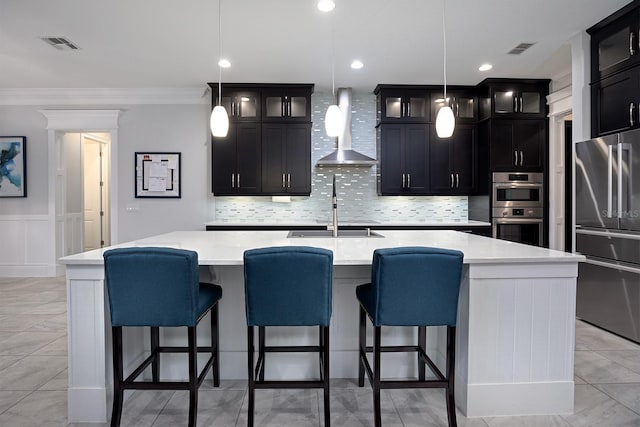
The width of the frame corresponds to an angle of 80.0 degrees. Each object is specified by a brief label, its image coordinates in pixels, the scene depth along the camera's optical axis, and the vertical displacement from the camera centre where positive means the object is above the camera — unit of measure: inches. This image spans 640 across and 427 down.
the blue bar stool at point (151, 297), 68.6 -16.4
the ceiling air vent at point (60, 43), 145.7 +64.4
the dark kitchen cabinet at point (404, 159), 203.5 +25.1
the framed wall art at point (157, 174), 209.8 +18.2
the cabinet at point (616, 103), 122.0 +34.7
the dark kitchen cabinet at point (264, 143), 198.8 +33.3
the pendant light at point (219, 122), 105.7 +23.6
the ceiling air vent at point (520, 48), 151.8 +64.2
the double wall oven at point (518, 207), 194.2 -0.8
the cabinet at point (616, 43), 121.4 +55.2
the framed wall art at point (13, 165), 213.2 +23.9
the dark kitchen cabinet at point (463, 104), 205.5 +54.9
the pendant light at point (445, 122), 106.0 +23.4
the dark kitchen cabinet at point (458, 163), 205.5 +23.0
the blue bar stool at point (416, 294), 69.8 -16.5
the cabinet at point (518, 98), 194.4 +54.8
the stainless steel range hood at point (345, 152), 193.6 +28.4
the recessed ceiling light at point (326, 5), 117.3 +62.8
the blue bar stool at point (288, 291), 69.0 -15.5
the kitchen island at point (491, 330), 76.7 -26.0
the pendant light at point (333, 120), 109.6 +24.8
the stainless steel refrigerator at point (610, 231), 119.0 -8.6
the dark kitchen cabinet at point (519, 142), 194.5 +32.2
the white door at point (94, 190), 299.0 +13.7
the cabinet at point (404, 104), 202.7 +54.3
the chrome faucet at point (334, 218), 117.1 -3.7
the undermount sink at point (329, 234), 122.6 -9.2
